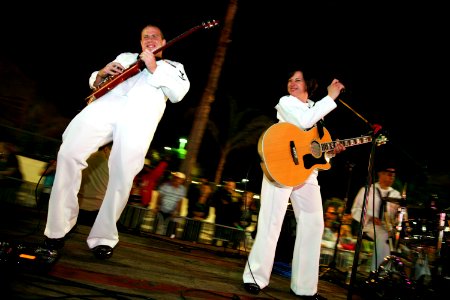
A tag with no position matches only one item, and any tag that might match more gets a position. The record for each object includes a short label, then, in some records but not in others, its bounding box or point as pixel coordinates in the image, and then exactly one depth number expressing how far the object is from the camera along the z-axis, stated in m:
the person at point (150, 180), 7.83
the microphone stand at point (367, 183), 3.07
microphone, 3.46
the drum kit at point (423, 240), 4.77
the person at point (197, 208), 7.96
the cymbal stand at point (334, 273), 6.29
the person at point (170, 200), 7.86
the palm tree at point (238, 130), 25.42
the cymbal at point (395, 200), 5.06
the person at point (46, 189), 6.00
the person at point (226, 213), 8.29
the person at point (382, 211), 5.82
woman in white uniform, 3.42
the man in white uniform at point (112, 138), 2.81
